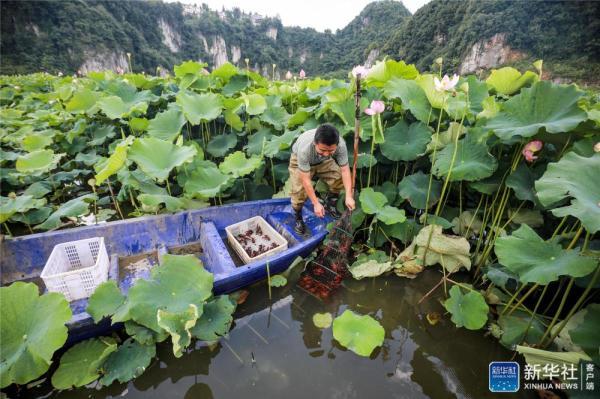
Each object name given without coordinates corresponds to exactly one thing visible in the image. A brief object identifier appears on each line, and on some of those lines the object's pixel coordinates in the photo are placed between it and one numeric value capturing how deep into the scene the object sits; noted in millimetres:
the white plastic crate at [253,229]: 2924
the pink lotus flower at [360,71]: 2592
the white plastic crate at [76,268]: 2439
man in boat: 2607
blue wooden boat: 2652
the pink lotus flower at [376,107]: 2520
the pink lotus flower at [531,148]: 2363
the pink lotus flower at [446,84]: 2242
